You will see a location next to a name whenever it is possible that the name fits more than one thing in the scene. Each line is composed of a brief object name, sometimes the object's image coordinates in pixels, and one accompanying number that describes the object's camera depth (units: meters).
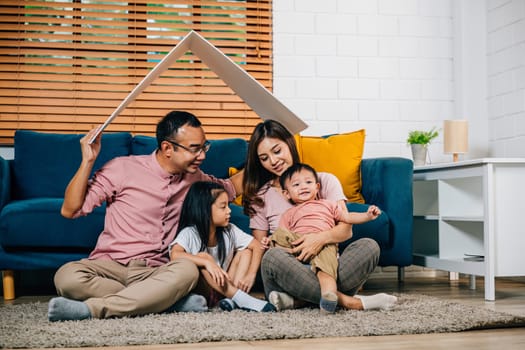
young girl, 2.16
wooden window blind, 3.51
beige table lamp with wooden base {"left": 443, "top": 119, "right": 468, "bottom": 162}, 3.38
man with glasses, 1.99
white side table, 2.61
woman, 2.12
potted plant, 3.48
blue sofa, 2.64
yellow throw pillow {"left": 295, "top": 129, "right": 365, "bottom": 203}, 3.09
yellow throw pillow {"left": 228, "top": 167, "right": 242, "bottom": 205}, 2.98
